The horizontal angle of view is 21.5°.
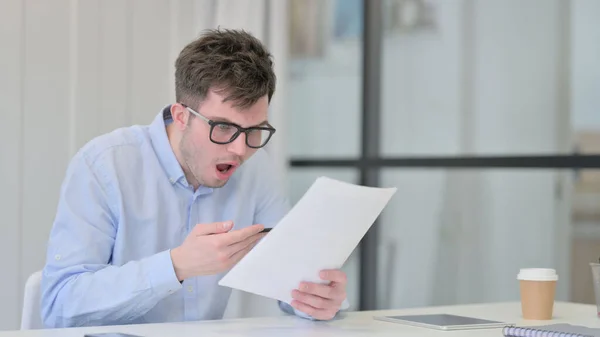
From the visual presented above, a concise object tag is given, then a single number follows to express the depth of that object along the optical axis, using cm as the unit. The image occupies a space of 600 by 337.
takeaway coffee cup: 315
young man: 296
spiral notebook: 275
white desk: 282
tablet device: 297
